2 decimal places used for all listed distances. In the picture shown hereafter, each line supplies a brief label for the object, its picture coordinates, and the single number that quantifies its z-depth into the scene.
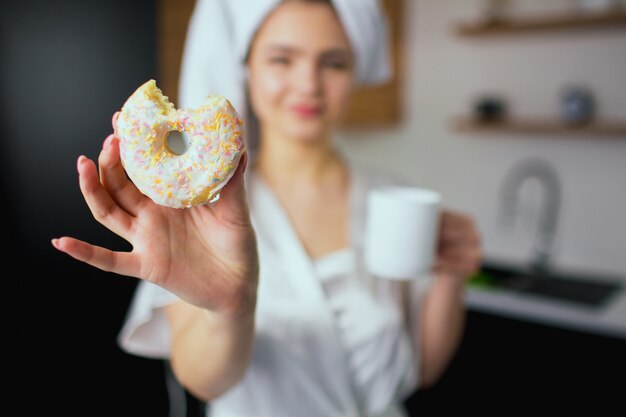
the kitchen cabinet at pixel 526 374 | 1.78
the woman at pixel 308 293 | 0.84
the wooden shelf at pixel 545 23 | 2.13
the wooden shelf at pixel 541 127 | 2.16
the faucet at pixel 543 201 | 2.31
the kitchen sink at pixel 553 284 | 2.03
